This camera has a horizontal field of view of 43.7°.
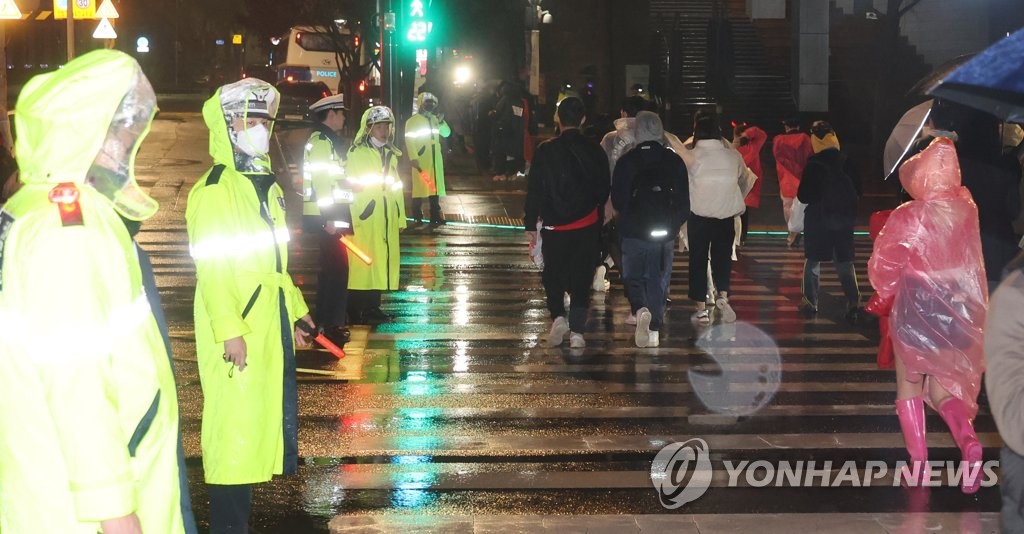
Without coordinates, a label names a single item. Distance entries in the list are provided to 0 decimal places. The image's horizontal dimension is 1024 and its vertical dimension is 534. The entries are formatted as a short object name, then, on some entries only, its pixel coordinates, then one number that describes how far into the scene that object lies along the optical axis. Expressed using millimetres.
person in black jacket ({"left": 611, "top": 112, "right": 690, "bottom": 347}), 10414
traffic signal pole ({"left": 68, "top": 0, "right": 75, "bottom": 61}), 19641
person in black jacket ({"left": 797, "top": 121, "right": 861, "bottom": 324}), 11422
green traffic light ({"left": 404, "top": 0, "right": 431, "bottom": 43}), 23812
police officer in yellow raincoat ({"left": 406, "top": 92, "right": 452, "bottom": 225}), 18250
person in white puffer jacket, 11609
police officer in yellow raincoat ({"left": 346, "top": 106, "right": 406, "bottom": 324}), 10828
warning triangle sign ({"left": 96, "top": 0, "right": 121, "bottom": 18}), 23766
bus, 47156
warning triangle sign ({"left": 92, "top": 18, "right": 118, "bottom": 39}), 23234
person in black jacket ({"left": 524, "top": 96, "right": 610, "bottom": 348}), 10180
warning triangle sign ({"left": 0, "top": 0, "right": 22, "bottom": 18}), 19891
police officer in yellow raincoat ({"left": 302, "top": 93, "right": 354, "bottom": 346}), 10180
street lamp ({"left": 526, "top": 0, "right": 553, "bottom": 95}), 30672
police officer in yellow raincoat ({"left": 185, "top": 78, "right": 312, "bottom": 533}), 5086
